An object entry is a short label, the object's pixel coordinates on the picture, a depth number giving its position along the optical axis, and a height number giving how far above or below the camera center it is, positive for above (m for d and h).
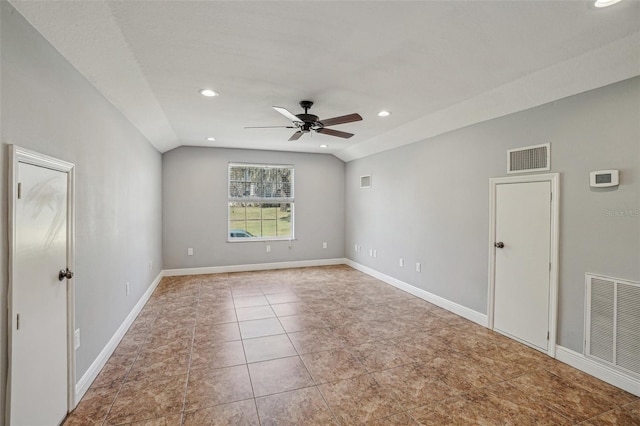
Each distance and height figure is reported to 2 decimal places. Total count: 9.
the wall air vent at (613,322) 2.34 -0.90
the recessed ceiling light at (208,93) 3.15 +1.25
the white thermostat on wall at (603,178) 2.44 +0.29
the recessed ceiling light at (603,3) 1.75 +1.24
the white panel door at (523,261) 2.98 -0.52
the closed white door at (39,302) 1.57 -0.55
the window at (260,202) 6.48 +0.18
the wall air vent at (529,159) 2.96 +0.56
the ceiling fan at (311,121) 3.14 +0.99
